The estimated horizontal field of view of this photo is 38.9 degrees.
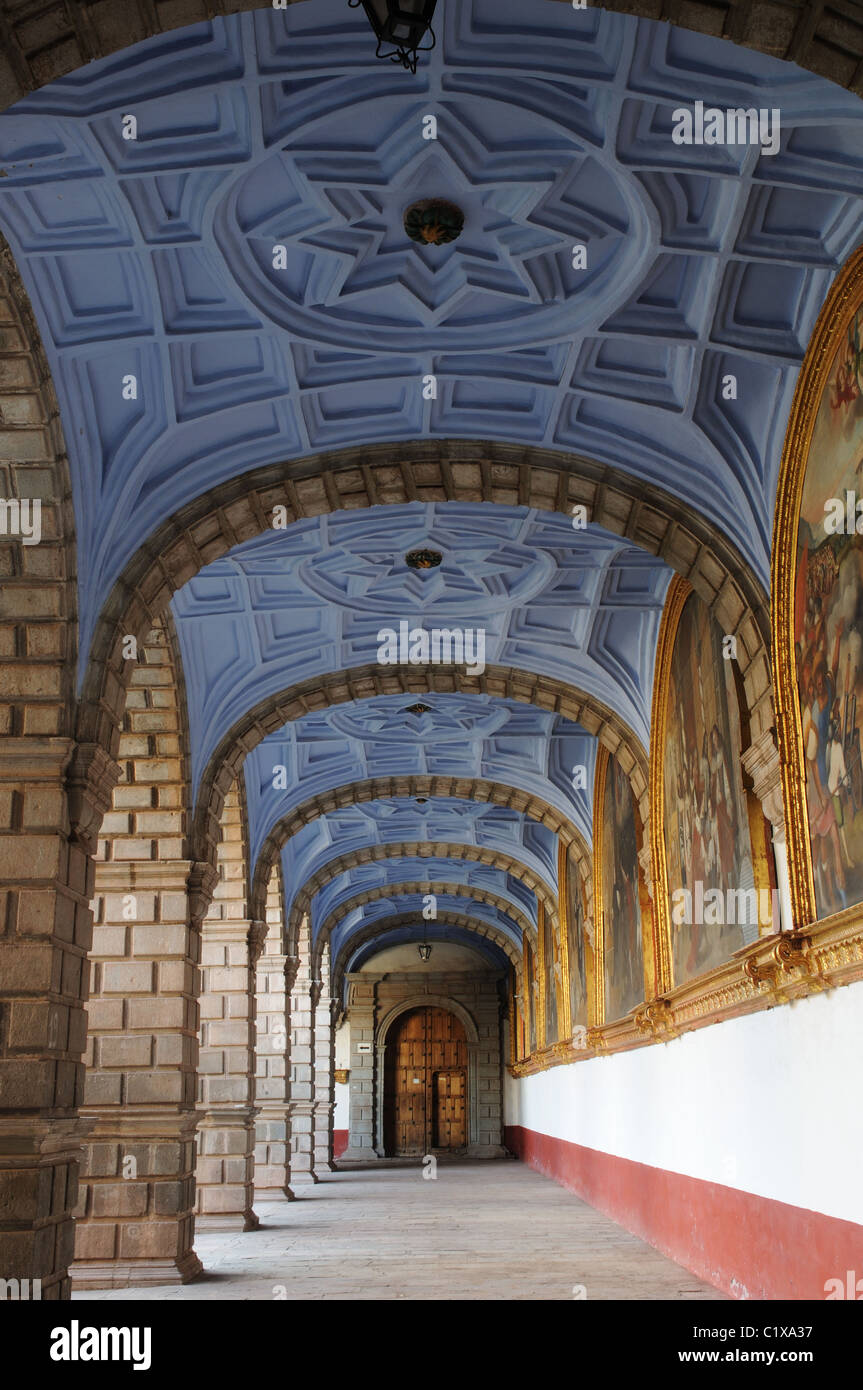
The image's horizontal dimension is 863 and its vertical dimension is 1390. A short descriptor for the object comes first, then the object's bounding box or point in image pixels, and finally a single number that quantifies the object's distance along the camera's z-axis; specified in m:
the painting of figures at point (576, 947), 17.95
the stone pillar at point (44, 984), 7.13
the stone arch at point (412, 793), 17.09
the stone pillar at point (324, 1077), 27.41
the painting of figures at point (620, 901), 13.46
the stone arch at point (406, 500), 9.04
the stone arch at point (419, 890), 26.80
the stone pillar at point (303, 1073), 24.05
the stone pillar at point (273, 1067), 19.72
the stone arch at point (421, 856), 22.02
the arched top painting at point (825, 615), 6.48
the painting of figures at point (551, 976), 21.78
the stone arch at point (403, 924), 30.66
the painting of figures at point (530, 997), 26.25
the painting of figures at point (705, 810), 8.87
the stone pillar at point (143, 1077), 10.46
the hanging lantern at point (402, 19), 4.49
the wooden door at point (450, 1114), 34.44
